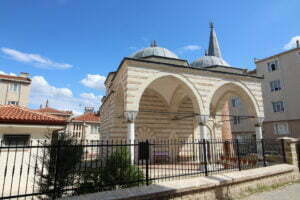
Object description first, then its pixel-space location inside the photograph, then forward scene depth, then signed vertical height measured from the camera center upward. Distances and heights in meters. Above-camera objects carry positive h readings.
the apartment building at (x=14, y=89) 26.12 +6.57
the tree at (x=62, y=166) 4.81 -0.82
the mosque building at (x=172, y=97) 8.91 +2.50
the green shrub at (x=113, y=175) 5.27 -1.18
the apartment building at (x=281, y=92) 20.80 +5.07
